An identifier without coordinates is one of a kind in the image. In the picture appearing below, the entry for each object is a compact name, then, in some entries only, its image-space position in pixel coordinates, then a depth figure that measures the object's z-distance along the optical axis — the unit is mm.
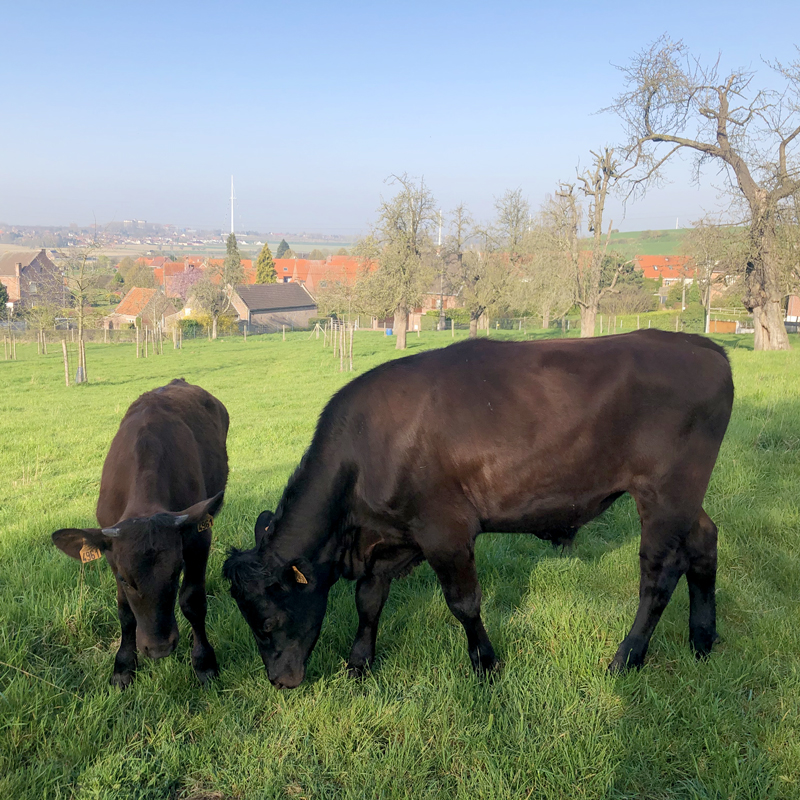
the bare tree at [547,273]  29805
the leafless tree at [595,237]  24688
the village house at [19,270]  76000
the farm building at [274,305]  66812
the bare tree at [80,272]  23438
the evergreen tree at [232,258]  82481
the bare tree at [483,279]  43031
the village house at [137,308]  51781
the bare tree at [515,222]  49125
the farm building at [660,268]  83312
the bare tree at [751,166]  21500
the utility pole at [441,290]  46462
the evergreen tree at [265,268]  92562
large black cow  3805
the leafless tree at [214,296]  55125
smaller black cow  3525
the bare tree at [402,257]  38781
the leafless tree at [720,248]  22875
